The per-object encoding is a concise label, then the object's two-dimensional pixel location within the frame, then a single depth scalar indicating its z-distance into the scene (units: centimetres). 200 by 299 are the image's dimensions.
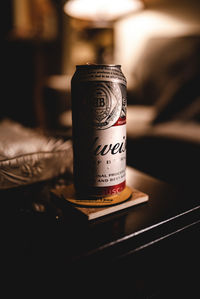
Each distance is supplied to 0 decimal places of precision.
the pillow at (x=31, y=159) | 61
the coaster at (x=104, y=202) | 49
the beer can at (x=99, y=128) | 45
